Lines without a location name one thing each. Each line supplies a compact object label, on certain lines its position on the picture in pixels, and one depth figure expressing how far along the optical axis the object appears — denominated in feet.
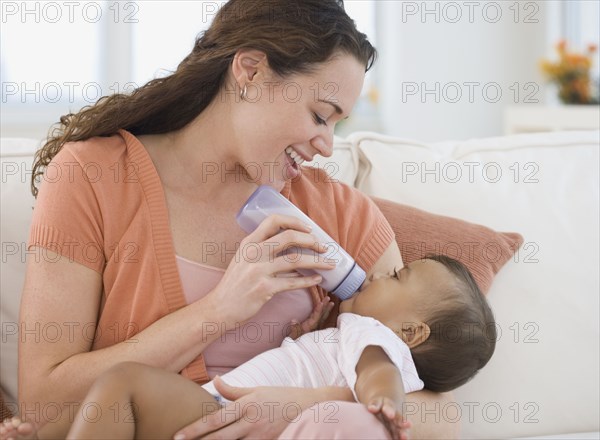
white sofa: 7.48
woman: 6.84
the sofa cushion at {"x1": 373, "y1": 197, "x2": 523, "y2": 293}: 7.53
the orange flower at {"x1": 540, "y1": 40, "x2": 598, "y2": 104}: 14.11
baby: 6.51
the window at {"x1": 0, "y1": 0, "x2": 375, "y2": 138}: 15.14
